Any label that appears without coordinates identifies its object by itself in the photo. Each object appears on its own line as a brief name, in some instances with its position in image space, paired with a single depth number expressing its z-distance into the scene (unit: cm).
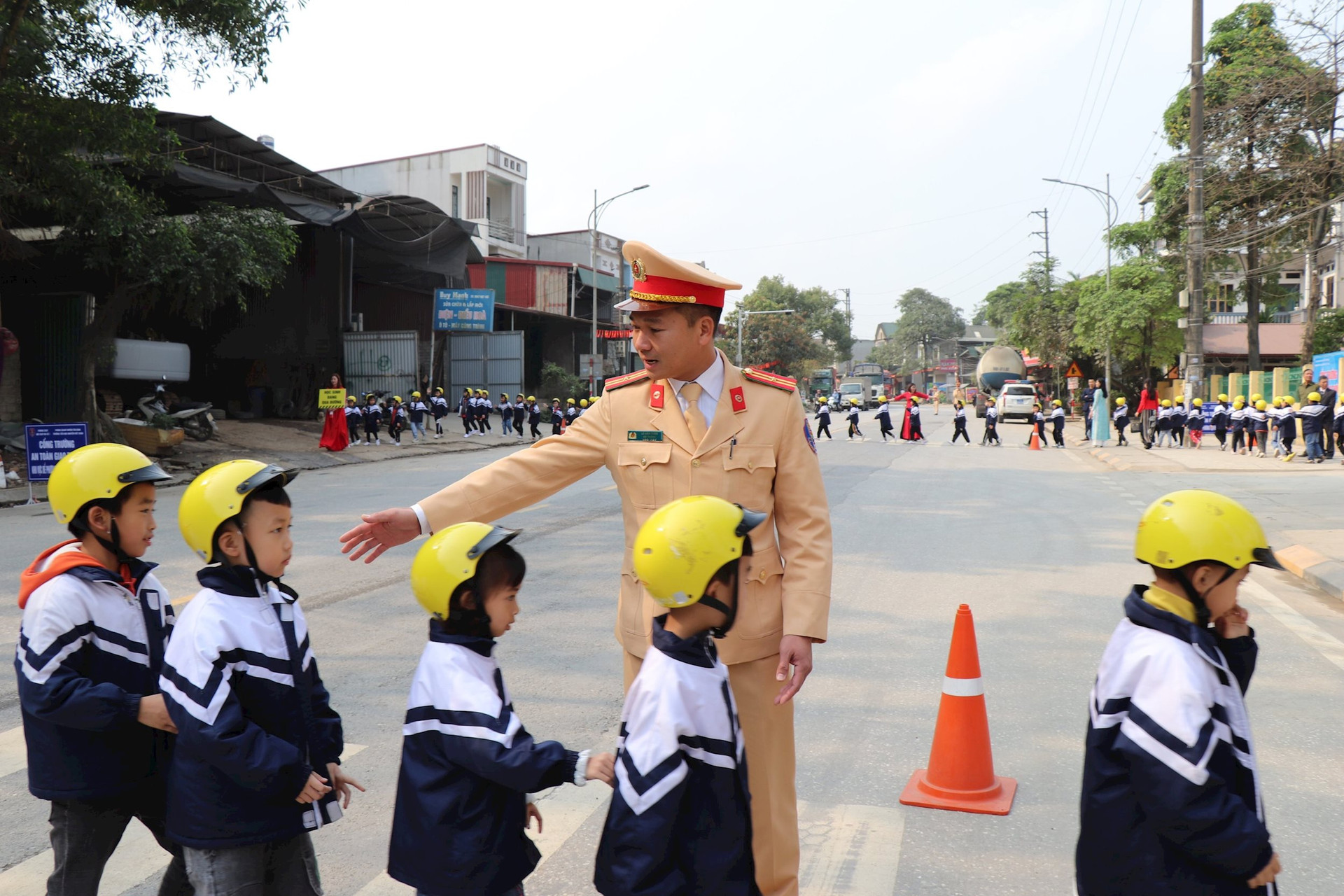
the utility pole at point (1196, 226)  2369
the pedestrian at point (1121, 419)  2777
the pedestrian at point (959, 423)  2903
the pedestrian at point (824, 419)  3068
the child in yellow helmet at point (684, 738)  213
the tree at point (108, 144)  1493
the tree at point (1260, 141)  2377
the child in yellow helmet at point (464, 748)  223
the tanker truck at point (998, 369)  5688
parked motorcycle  2156
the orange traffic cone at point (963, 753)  409
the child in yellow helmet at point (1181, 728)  204
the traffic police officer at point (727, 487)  280
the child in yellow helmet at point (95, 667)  247
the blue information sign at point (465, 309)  3353
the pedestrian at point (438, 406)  3118
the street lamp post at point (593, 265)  3991
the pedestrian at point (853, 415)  3284
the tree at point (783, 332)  7719
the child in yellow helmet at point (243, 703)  232
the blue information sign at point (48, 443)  1502
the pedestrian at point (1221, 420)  2603
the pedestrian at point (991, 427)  2797
